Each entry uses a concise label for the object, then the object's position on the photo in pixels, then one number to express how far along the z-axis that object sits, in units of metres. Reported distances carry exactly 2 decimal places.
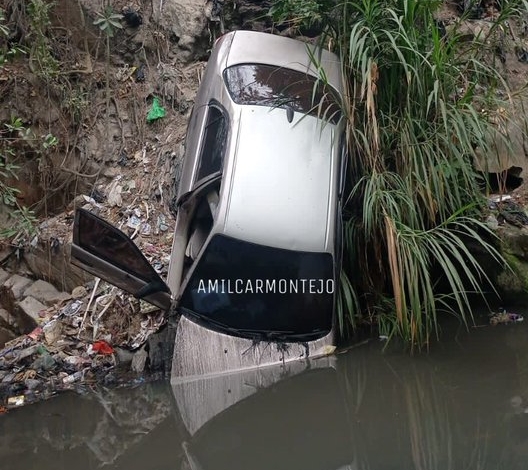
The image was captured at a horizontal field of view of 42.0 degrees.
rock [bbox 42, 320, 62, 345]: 5.31
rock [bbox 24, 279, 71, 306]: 6.15
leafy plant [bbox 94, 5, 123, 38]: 7.18
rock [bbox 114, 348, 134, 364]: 4.93
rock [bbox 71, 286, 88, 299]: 5.78
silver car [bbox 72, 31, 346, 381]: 4.35
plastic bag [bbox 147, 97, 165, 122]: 7.30
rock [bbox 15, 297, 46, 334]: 5.91
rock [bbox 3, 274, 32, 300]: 6.36
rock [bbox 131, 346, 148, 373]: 4.77
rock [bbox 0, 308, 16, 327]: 6.18
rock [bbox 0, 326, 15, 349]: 6.10
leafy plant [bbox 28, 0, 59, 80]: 7.09
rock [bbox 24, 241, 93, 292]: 6.30
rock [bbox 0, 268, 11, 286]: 6.60
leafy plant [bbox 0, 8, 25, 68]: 6.12
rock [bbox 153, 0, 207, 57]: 7.70
